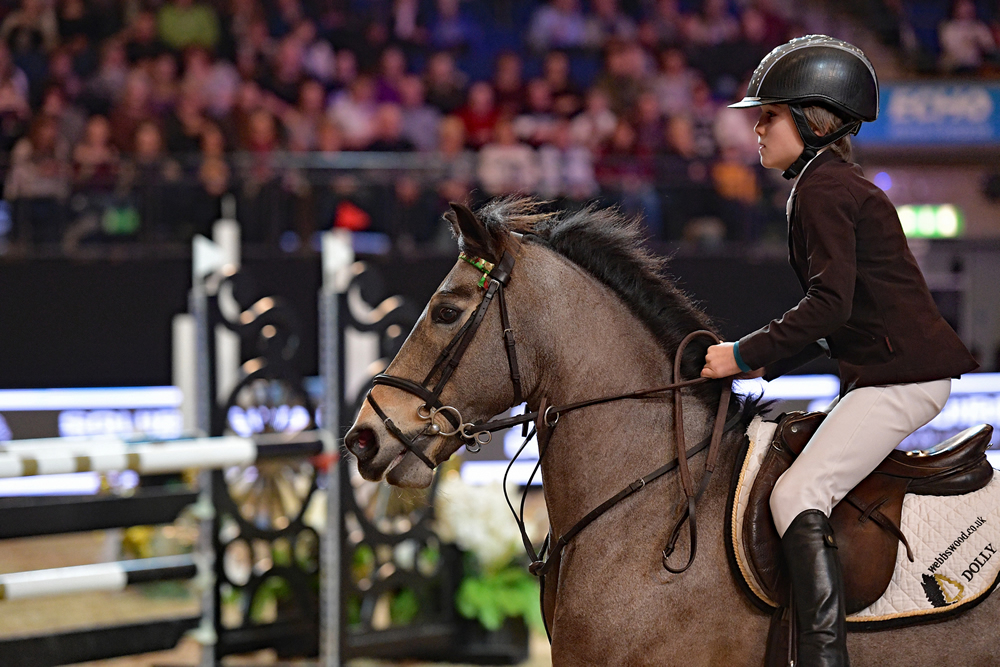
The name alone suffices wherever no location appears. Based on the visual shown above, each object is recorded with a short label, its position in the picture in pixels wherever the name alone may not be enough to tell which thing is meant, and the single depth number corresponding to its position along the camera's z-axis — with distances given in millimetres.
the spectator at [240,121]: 17094
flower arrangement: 9680
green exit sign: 18344
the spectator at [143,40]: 18344
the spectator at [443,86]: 18969
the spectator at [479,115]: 18406
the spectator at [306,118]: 17547
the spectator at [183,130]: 16406
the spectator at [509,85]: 19594
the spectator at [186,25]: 19297
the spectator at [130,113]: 16484
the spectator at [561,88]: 19516
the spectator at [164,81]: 17469
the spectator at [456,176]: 15859
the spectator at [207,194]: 14945
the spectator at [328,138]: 17281
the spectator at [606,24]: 22234
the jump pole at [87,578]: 6750
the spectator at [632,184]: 16317
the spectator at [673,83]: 20484
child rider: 4293
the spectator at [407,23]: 21234
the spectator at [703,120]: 19062
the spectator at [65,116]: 16062
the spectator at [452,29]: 21531
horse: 4426
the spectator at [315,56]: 19603
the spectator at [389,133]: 17328
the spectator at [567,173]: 16281
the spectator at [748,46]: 21562
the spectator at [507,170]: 16109
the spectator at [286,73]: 18703
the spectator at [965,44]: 21844
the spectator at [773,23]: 22909
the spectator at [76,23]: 18297
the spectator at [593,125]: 18969
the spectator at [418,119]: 18391
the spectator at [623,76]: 20125
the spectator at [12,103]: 15648
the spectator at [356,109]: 18250
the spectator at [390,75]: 19016
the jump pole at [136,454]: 6691
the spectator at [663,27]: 21953
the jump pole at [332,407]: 9000
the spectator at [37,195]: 14273
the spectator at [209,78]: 18203
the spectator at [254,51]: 18859
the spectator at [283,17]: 20469
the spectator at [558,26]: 22016
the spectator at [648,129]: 18984
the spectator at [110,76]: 17516
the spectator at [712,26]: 22406
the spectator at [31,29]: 17547
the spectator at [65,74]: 17359
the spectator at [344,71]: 19500
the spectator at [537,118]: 18453
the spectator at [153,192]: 14695
